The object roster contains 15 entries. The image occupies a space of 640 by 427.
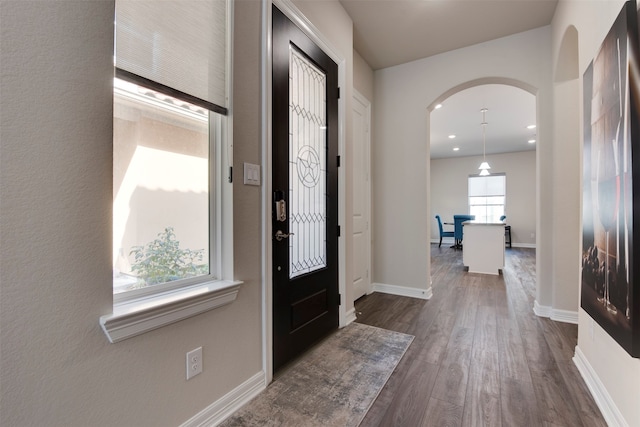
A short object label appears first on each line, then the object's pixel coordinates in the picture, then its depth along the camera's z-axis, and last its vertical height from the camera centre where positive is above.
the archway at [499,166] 5.34 +1.51
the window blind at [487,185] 8.98 +0.88
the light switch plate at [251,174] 1.63 +0.23
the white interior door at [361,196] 3.51 +0.21
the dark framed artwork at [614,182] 1.22 +0.15
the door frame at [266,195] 1.74 +0.11
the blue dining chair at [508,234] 8.69 -0.65
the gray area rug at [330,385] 1.52 -1.08
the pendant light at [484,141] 5.37 +1.87
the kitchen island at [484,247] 4.93 -0.61
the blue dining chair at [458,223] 7.89 -0.30
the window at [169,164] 1.18 +0.24
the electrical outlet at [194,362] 1.34 -0.71
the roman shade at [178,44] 1.16 +0.77
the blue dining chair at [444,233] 8.44 -0.61
